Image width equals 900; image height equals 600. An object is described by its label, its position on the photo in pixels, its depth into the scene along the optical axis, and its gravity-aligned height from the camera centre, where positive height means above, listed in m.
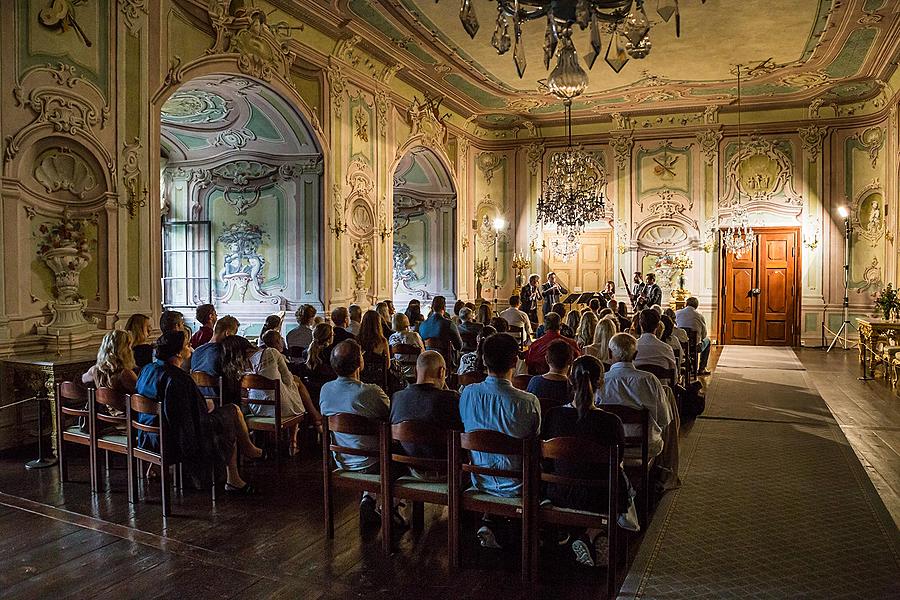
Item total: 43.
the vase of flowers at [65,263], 5.78 +0.25
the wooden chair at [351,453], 3.40 -0.93
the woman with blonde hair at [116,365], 4.42 -0.49
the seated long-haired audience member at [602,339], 5.78 -0.47
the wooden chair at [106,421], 4.15 -0.86
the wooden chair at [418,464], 3.25 -0.89
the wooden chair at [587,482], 2.92 -0.87
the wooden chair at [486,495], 3.02 -0.93
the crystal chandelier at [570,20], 4.26 +1.78
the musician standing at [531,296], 13.23 -0.17
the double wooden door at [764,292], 13.73 -0.13
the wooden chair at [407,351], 6.52 -0.61
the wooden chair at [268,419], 4.75 -0.90
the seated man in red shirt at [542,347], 5.59 -0.51
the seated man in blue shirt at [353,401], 3.73 -0.63
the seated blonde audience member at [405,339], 6.56 -0.51
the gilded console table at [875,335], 9.21 -0.72
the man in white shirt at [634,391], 4.04 -0.64
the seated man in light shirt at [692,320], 9.18 -0.47
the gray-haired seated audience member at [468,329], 7.70 -0.49
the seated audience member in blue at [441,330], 7.24 -0.47
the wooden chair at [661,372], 5.47 -0.71
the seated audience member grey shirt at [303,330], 6.54 -0.40
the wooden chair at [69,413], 4.40 -0.86
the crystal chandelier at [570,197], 11.26 +1.57
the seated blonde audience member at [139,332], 4.66 -0.30
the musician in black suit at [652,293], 12.50 -0.12
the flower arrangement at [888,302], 9.41 -0.25
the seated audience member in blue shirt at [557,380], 3.80 -0.53
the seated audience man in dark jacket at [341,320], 6.34 -0.30
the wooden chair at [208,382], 4.80 -0.66
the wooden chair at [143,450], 3.92 -0.95
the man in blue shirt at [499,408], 3.23 -0.59
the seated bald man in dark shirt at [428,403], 3.43 -0.60
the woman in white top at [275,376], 4.98 -0.66
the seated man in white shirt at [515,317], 9.27 -0.41
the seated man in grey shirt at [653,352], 5.82 -0.58
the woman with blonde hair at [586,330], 6.18 -0.40
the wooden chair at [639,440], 3.66 -0.85
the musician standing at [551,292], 13.59 -0.10
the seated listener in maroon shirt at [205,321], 5.96 -0.28
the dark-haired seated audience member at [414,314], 8.39 -0.32
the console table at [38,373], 5.19 -0.65
